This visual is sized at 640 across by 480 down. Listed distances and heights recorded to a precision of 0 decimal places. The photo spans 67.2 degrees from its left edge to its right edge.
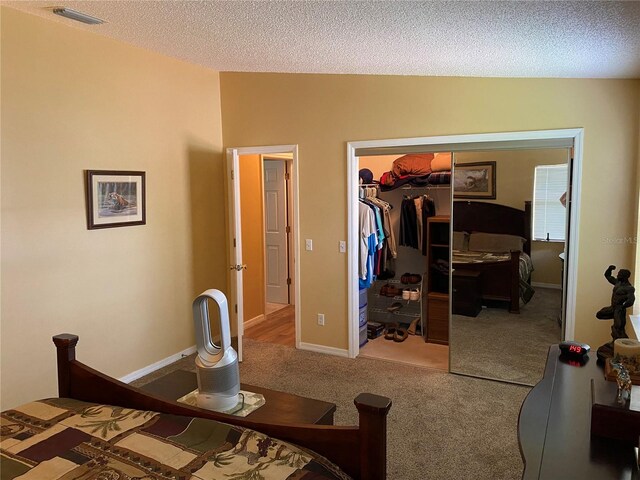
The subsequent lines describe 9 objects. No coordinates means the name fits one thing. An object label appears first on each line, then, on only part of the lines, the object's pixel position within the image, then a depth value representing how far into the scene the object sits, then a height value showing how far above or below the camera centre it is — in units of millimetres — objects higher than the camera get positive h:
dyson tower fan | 2092 -690
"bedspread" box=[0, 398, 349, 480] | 1432 -787
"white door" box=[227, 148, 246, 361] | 4457 -294
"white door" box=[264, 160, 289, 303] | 6547 -368
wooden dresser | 1323 -730
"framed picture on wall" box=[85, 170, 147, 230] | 3691 +63
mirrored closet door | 3746 -475
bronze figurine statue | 2364 -492
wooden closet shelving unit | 4637 -792
